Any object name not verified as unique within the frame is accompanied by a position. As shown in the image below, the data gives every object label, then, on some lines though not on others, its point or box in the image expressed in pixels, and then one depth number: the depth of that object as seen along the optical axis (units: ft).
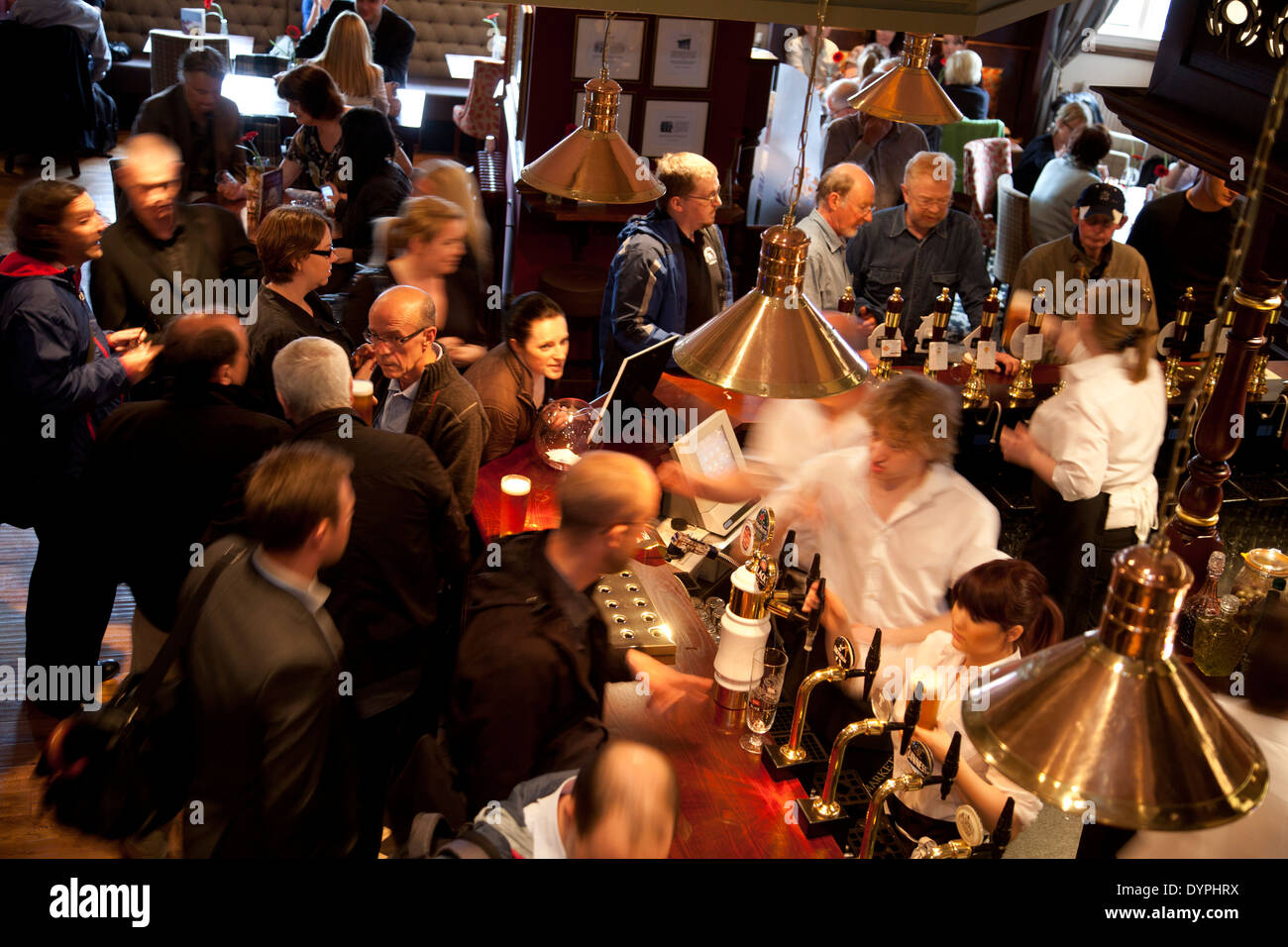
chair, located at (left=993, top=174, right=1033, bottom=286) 24.25
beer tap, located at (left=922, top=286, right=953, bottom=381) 16.97
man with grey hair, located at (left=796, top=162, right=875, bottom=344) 17.07
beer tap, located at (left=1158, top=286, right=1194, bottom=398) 17.80
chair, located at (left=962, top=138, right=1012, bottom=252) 27.96
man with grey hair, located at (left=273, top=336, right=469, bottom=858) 10.23
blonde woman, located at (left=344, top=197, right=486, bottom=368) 14.79
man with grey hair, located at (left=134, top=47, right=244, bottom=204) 18.30
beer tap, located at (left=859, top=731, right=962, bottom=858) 7.43
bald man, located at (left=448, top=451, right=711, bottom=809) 8.09
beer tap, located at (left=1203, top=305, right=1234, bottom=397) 13.16
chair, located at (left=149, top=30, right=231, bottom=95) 29.78
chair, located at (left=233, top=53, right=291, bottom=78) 34.40
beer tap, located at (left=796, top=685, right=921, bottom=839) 8.43
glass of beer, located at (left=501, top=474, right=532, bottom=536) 11.99
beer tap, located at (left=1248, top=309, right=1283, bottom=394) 17.62
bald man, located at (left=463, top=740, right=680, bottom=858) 6.67
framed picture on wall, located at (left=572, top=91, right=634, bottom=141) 22.02
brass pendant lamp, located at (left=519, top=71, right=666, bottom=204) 11.05
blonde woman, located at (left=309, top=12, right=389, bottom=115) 22.98
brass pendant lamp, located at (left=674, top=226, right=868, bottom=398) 7.12
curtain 37.09
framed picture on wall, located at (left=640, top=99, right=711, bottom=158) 22.62
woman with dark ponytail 8.64
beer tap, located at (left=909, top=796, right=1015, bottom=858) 7.30
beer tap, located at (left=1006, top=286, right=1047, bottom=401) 16.78
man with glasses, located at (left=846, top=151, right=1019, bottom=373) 18.11
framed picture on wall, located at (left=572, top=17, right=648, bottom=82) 21.57
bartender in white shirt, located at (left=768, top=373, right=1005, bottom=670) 10.57
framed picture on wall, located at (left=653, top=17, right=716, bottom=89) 22.06
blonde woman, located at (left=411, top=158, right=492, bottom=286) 16.02
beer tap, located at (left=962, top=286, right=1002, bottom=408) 16.52
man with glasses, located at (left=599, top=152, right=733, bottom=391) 15.80
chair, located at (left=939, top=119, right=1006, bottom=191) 28.78
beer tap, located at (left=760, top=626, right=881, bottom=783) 8.90
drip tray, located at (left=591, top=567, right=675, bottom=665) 10.25
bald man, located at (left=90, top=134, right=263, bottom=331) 13.64
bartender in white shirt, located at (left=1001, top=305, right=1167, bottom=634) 12.80
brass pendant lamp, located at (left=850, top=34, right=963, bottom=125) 13.47
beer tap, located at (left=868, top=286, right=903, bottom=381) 16.51
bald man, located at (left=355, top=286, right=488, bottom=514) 12.04
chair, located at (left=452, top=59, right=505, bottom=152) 30.01
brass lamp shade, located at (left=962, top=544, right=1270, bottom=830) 4.11
